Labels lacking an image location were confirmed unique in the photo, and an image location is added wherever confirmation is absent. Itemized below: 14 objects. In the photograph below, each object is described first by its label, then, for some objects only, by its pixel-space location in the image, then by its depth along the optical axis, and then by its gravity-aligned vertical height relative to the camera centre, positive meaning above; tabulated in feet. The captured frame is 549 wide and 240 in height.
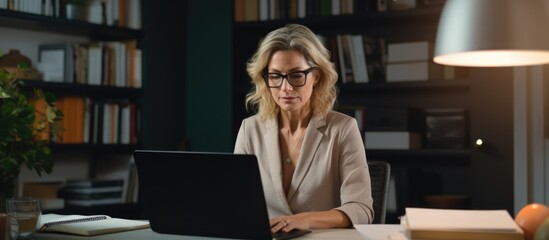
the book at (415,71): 13.07 +0.76
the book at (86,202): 13.33 -1.41
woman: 8.37 -0.20
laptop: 5.65 -0.56
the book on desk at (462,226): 5.23 -0.74
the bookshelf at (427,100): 12.36 +0.29
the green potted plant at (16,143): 8.22 -0.27
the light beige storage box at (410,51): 13.01 +1.08
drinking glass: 6.38 -0.76
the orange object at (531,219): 5.37 -0.71
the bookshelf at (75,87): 13.04 +0.54
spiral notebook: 6.73 -0.95
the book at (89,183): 13.38 -1.10
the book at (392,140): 13.15 -0.39
